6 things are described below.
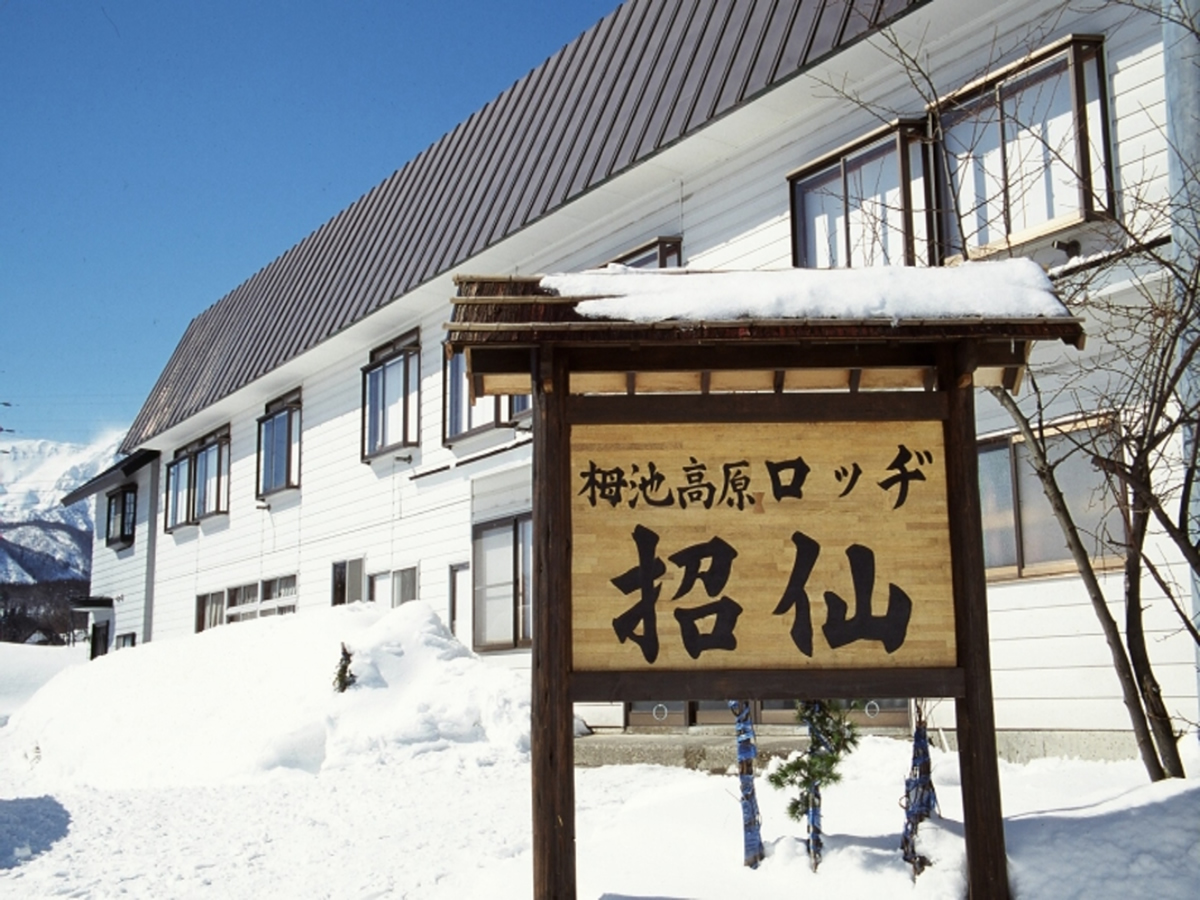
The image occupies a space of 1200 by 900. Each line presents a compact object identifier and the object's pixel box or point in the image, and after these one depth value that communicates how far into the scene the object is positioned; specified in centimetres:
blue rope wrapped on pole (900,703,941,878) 593
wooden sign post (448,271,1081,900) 554
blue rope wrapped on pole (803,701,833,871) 613
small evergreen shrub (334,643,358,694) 1320
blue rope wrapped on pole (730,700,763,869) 624
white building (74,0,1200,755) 938
